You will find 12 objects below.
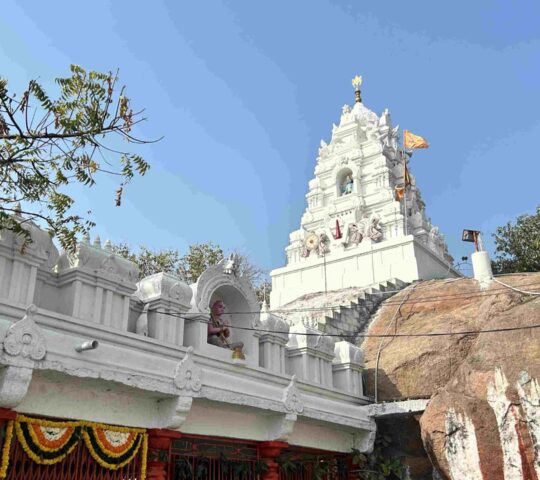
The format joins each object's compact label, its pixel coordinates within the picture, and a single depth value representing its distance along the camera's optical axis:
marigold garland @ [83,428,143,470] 10.40
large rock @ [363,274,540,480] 12.28
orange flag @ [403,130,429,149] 34.89
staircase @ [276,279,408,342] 21.19
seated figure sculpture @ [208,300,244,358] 14.88
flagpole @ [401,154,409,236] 32.31
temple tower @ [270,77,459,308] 30.09
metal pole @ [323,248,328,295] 31.08
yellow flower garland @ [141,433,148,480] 11.09
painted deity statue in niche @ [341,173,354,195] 35.47
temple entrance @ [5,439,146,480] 9.42
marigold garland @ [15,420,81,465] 9.45
